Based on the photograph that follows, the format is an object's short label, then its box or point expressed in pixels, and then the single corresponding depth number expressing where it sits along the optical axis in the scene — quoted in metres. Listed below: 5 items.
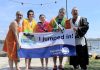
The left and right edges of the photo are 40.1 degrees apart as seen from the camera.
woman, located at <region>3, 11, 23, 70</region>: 3.87
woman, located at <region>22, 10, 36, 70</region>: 4.23
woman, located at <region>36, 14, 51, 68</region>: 4.30
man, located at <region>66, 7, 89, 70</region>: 4.10
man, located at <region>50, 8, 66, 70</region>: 4.17
